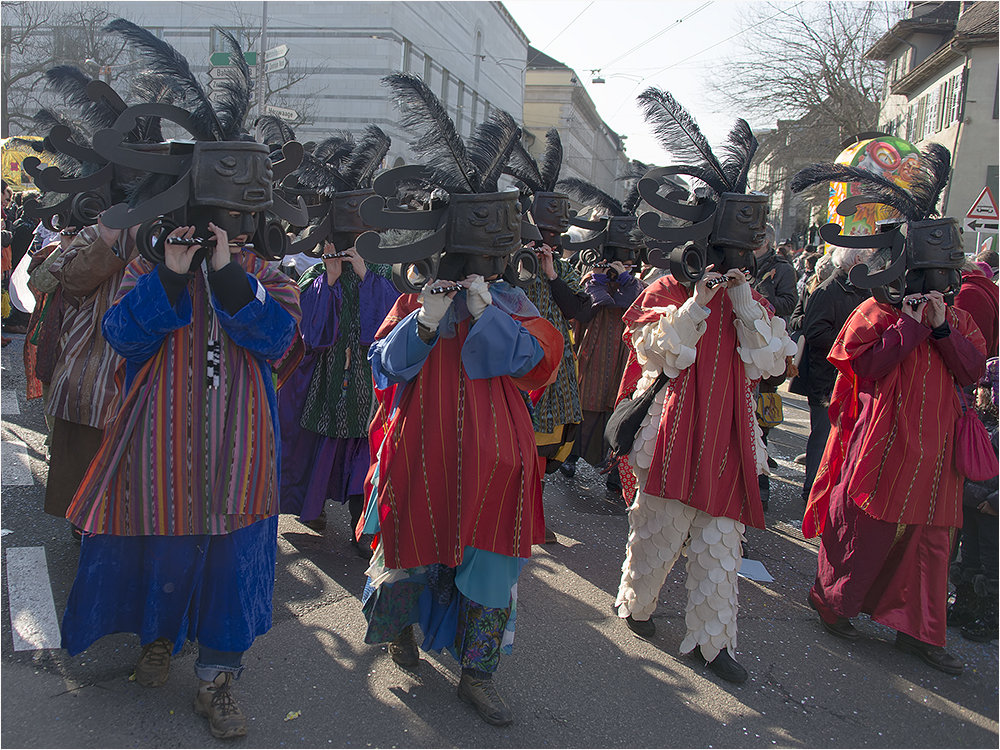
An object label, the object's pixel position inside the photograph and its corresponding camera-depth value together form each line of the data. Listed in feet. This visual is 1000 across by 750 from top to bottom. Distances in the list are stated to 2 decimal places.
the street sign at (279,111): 31.00
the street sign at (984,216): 29.94
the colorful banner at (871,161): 23.80
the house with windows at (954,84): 73.00
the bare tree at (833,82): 82.38
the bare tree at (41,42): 57.88
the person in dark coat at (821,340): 18.74
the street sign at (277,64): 39.99
